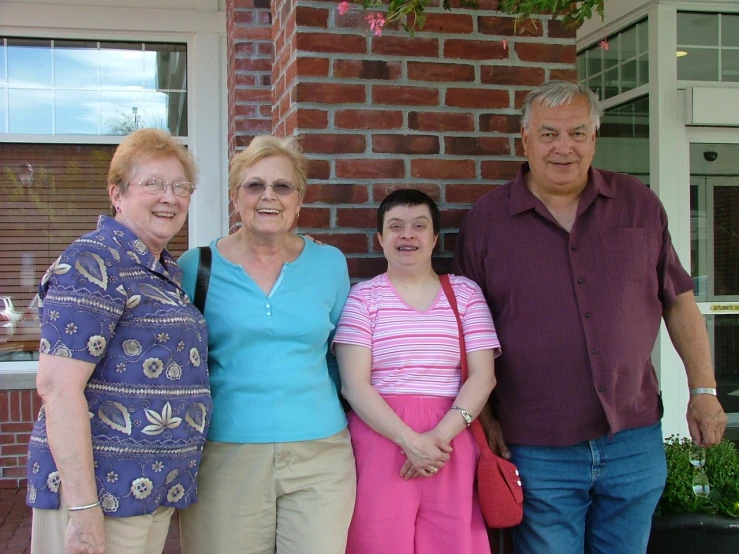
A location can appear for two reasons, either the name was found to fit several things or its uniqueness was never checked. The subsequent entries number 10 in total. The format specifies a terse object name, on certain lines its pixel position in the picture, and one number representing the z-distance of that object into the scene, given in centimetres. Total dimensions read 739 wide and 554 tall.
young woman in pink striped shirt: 247
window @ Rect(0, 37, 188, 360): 560
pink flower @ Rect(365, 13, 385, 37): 267
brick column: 309
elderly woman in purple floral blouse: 197
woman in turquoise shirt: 234
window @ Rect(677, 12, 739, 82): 523
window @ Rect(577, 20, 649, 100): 538
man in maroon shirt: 259
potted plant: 300
